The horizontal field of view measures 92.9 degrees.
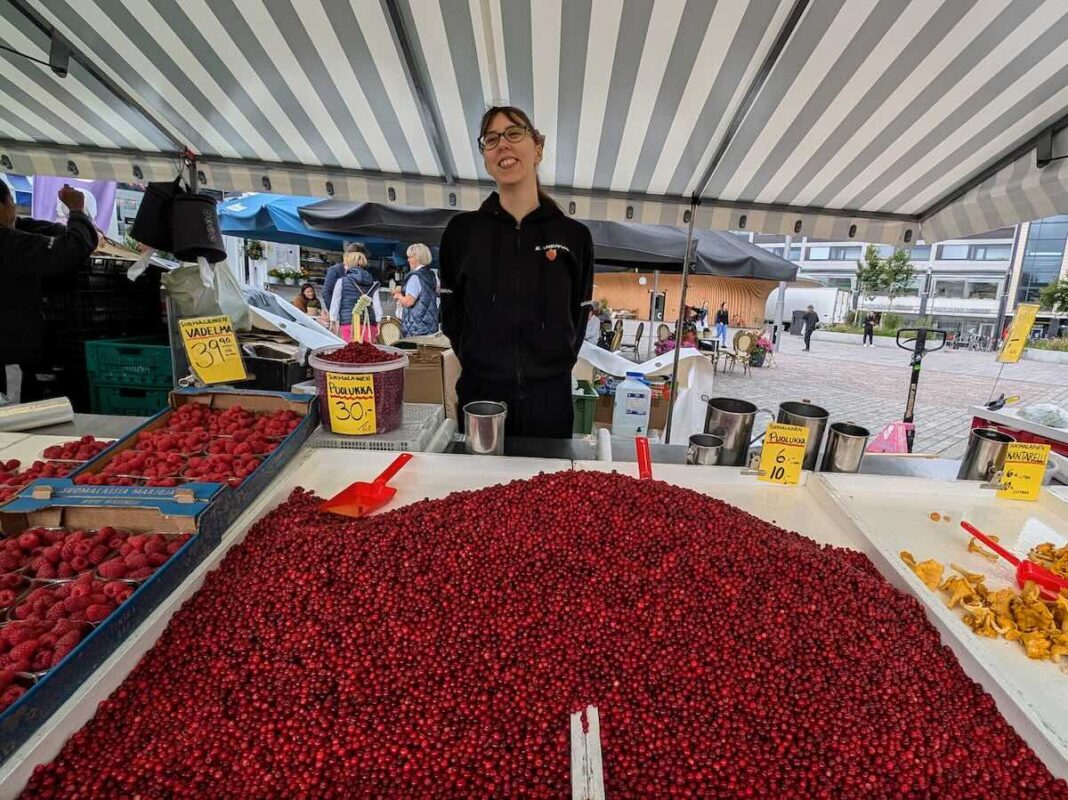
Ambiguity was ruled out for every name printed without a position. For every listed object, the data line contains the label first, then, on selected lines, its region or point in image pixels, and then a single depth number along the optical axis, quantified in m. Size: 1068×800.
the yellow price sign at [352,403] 1.47
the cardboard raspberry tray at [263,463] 1.07
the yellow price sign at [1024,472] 1.41
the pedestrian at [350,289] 5.71
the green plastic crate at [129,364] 2.55
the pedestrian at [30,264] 2.34
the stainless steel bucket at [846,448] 1.52
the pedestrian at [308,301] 7.14
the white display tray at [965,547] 0.76
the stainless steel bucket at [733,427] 1.59
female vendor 2.04
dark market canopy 4.75
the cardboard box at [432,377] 3.30
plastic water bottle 3.68
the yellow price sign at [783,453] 1.44
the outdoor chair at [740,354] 6.51
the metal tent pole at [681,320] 3.21
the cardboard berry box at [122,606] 0.64
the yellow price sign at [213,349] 1.67
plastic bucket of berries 1.45
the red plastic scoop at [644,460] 1.36
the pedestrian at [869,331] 18.33
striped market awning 2.00
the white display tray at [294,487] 0.69
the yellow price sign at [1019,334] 2.65
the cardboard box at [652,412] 4.26
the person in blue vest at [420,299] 5.07
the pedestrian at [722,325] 13.24
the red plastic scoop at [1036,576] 1.03
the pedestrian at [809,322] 16.45
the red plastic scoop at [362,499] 1.21
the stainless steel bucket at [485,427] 1.54
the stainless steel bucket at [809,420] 1.53
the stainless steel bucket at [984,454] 1.49
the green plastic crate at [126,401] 2.63
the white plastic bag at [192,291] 2.24
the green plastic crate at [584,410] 3.72
